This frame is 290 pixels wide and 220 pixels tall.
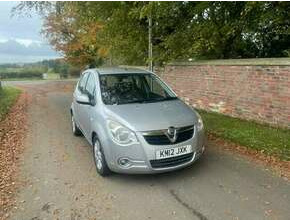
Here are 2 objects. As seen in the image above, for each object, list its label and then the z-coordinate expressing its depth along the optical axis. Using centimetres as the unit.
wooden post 806
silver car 311
